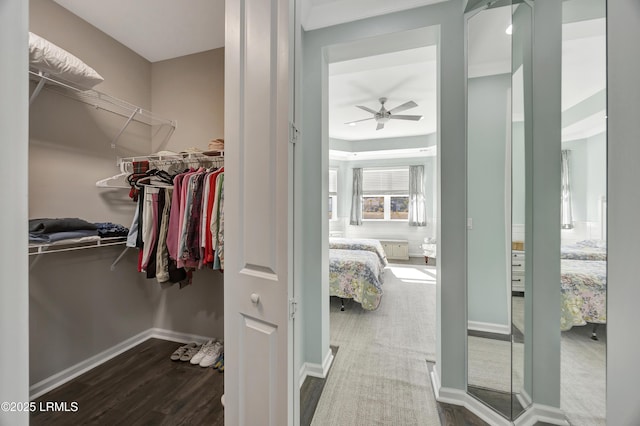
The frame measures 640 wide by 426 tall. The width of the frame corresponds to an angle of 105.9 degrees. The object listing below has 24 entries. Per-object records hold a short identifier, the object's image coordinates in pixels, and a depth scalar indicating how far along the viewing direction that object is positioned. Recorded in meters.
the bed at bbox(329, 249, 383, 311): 2.97
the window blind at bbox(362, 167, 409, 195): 6.33
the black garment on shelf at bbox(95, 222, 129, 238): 1.76
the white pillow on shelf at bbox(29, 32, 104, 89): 1.31
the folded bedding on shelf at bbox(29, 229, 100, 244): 1.40
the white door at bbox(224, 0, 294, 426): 0.86
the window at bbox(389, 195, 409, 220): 6.36
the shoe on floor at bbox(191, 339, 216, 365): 1.97
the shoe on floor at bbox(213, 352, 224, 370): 1.92
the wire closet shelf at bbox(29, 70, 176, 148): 1.46
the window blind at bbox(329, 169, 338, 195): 6.50
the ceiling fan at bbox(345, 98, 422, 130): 3.53
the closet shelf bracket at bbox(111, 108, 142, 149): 2.06
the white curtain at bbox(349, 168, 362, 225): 6.56
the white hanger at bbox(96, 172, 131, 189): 1.88
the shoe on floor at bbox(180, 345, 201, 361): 2.02
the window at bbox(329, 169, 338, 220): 6.46
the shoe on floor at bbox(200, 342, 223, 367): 1.94
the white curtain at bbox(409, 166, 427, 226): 6.11
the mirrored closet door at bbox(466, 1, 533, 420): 1.30
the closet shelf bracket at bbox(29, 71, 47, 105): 1.41
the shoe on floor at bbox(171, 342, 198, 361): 2.02
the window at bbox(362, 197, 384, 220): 6.54
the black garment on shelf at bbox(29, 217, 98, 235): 1.41
